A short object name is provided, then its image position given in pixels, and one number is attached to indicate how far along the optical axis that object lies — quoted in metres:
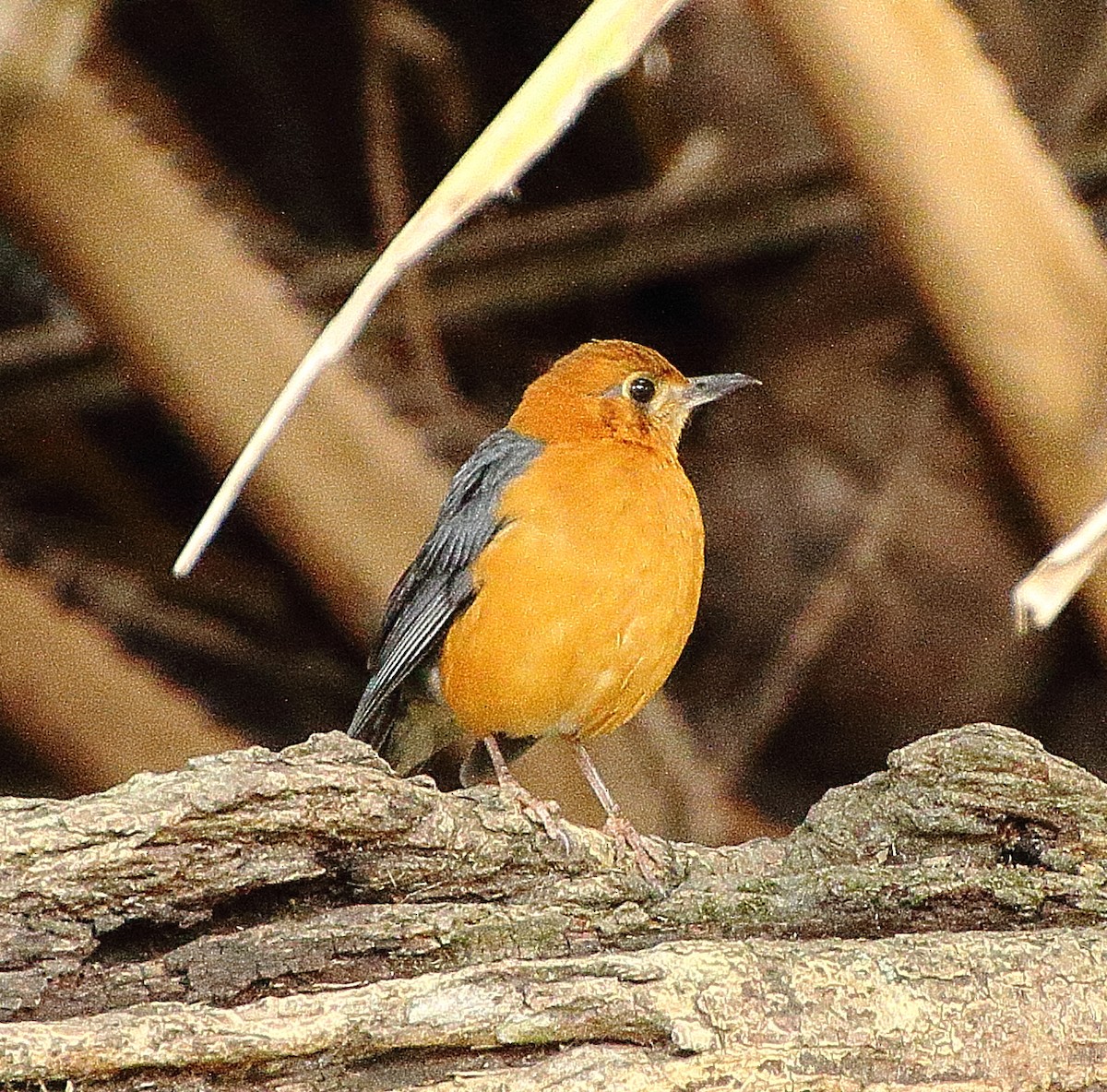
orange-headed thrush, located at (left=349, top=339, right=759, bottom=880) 7.43
